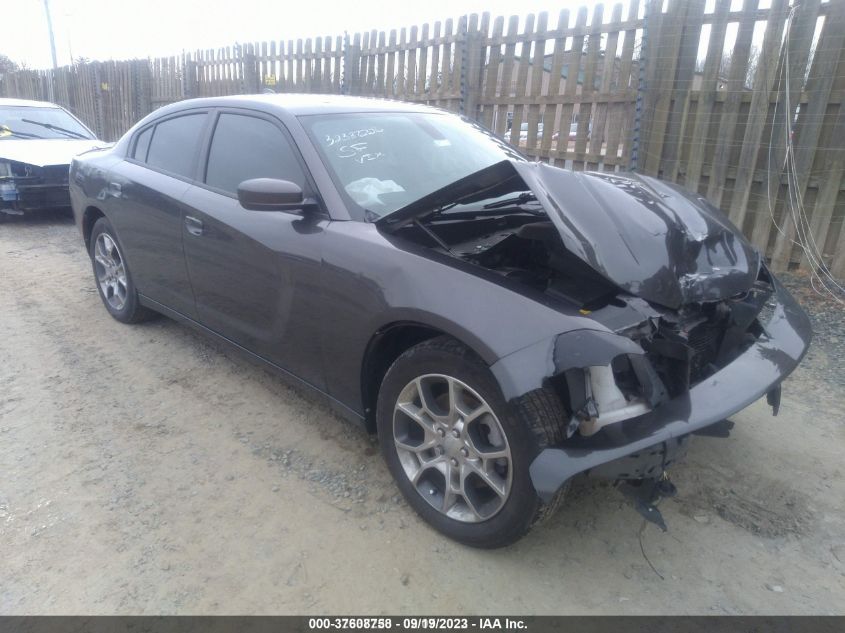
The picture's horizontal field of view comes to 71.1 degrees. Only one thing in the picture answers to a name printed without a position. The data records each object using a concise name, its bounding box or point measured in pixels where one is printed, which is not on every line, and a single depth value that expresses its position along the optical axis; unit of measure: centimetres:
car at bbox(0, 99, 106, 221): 758
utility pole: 1992
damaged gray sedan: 205
